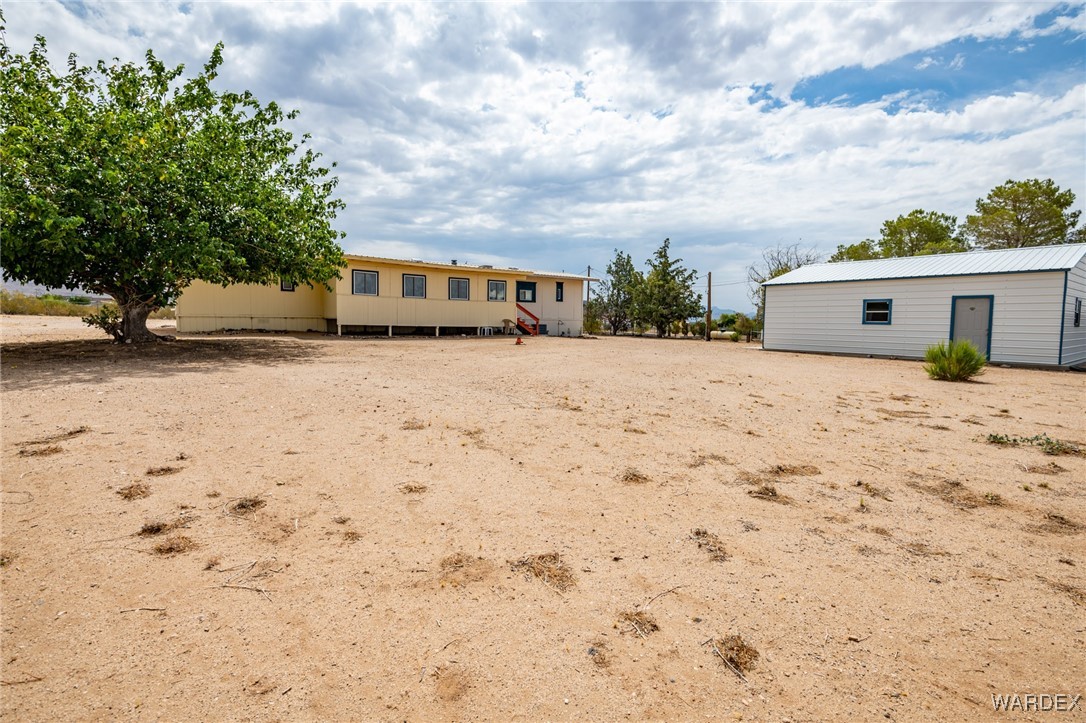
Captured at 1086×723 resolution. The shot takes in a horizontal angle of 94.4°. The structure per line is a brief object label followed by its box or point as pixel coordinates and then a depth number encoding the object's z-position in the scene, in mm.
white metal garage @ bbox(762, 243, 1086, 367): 13617
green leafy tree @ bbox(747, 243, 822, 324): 30172
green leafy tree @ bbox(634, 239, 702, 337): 28062
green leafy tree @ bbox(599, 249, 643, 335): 31061
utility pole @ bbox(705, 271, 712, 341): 26042
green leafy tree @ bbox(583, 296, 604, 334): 31188
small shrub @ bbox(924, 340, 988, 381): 9906
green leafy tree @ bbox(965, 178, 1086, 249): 25594
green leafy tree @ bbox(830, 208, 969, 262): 28938
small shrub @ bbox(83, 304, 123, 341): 11539
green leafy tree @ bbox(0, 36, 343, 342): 8828
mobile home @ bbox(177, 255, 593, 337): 19000
